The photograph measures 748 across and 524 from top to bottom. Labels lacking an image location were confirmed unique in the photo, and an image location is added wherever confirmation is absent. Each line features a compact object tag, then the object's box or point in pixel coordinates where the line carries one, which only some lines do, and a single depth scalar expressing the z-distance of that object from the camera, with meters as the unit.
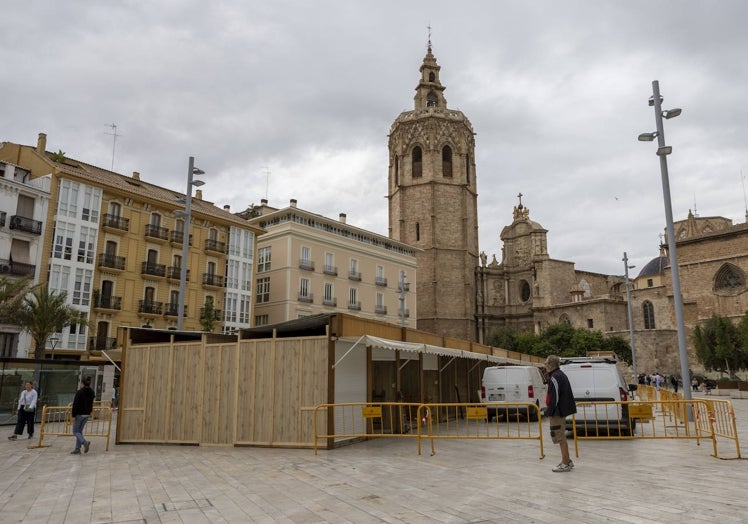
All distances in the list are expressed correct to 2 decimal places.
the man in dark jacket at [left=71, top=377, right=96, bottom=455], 12.07
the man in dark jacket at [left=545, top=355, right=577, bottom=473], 8.45
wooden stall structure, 12.17
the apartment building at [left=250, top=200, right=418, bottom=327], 45.19
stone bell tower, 69.44
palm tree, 28.03
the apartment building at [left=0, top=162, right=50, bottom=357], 30.39
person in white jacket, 15.06
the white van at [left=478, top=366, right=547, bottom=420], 17.88
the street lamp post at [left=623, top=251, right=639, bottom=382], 34.38
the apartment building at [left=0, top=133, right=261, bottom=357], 33.06
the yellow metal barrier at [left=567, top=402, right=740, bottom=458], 11.32
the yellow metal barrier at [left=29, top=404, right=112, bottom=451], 16.85
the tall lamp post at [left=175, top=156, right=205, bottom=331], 18.44
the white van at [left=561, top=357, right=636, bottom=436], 12.76
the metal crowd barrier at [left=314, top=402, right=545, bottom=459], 11.70
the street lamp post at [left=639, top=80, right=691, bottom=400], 16.20
